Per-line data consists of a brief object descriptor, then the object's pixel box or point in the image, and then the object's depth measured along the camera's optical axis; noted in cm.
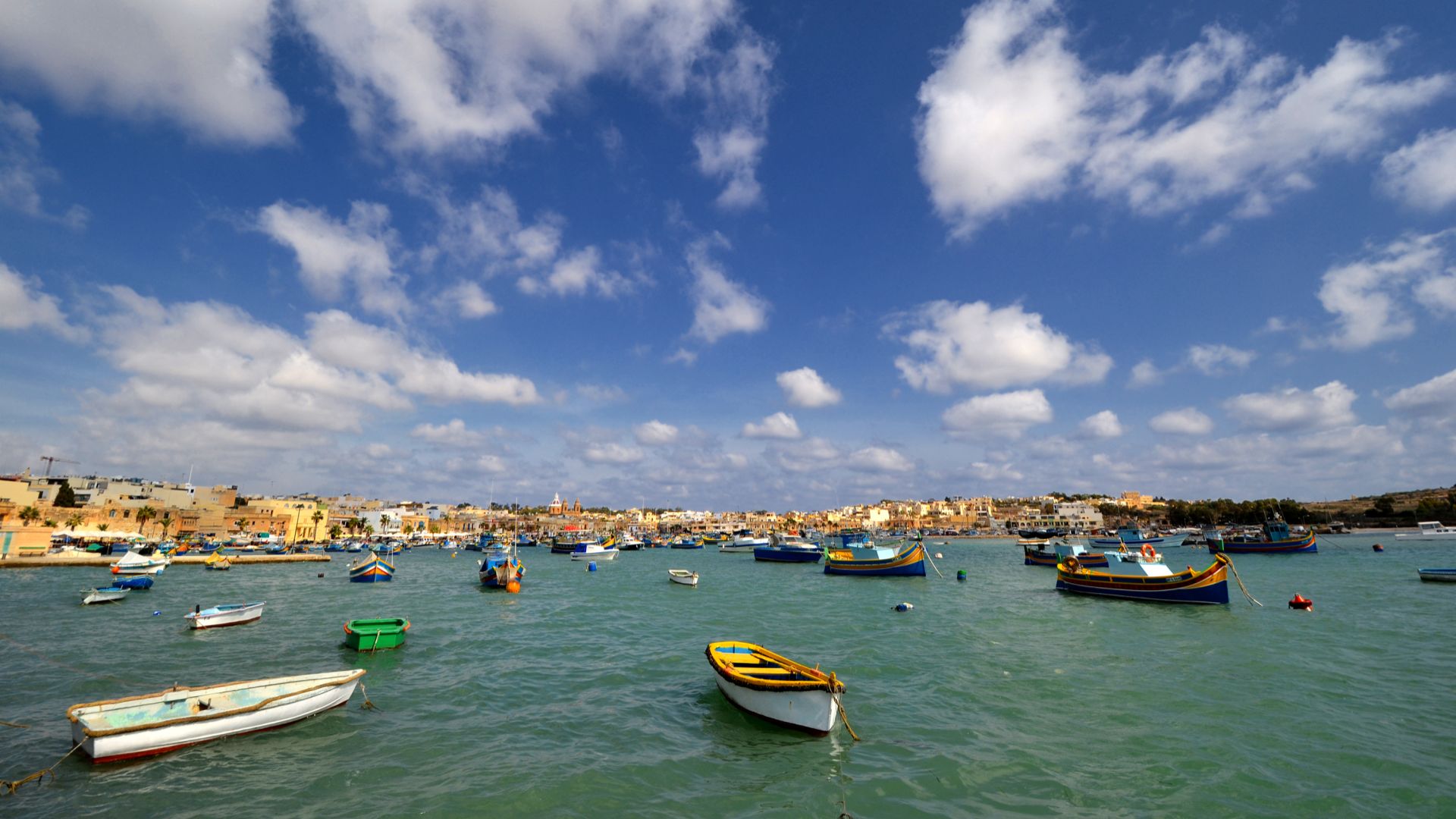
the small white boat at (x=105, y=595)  3694
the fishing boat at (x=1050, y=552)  6589
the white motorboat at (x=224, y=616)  2777
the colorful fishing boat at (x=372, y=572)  5603
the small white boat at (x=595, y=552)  9681
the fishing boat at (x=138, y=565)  5134
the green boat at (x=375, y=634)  2278
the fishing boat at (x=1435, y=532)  10975
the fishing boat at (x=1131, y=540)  7119
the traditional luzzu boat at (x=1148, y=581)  3241
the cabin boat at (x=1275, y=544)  7900
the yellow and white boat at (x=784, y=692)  1335
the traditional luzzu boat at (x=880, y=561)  5484
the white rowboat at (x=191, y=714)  1242
